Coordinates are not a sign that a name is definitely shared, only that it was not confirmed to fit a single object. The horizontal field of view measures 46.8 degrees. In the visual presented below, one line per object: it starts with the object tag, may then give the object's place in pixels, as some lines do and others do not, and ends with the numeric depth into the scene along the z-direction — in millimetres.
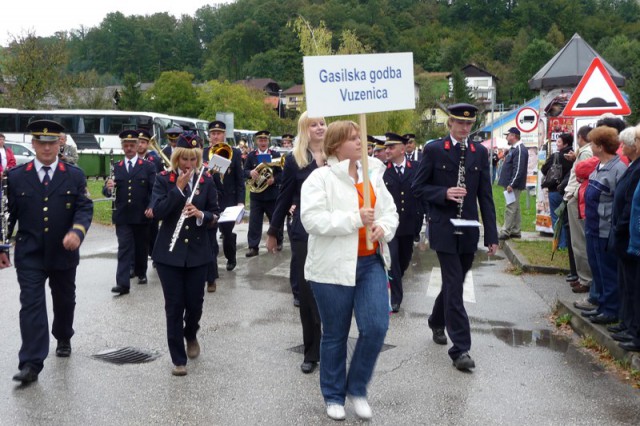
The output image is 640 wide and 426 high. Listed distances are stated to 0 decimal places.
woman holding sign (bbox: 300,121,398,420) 4762
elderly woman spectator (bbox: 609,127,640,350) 6266
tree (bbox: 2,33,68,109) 45250
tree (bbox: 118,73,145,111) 77231
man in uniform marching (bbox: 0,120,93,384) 5957
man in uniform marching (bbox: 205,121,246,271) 11141
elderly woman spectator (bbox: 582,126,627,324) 7293
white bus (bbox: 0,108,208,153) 43781
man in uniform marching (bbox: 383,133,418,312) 8484
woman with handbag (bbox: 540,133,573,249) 11281
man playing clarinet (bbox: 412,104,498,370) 6324
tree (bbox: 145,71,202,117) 85875
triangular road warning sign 9938
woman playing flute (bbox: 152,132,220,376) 6094
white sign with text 4867
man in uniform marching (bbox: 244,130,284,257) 12781
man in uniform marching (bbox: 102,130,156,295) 10086
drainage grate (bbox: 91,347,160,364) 6453
